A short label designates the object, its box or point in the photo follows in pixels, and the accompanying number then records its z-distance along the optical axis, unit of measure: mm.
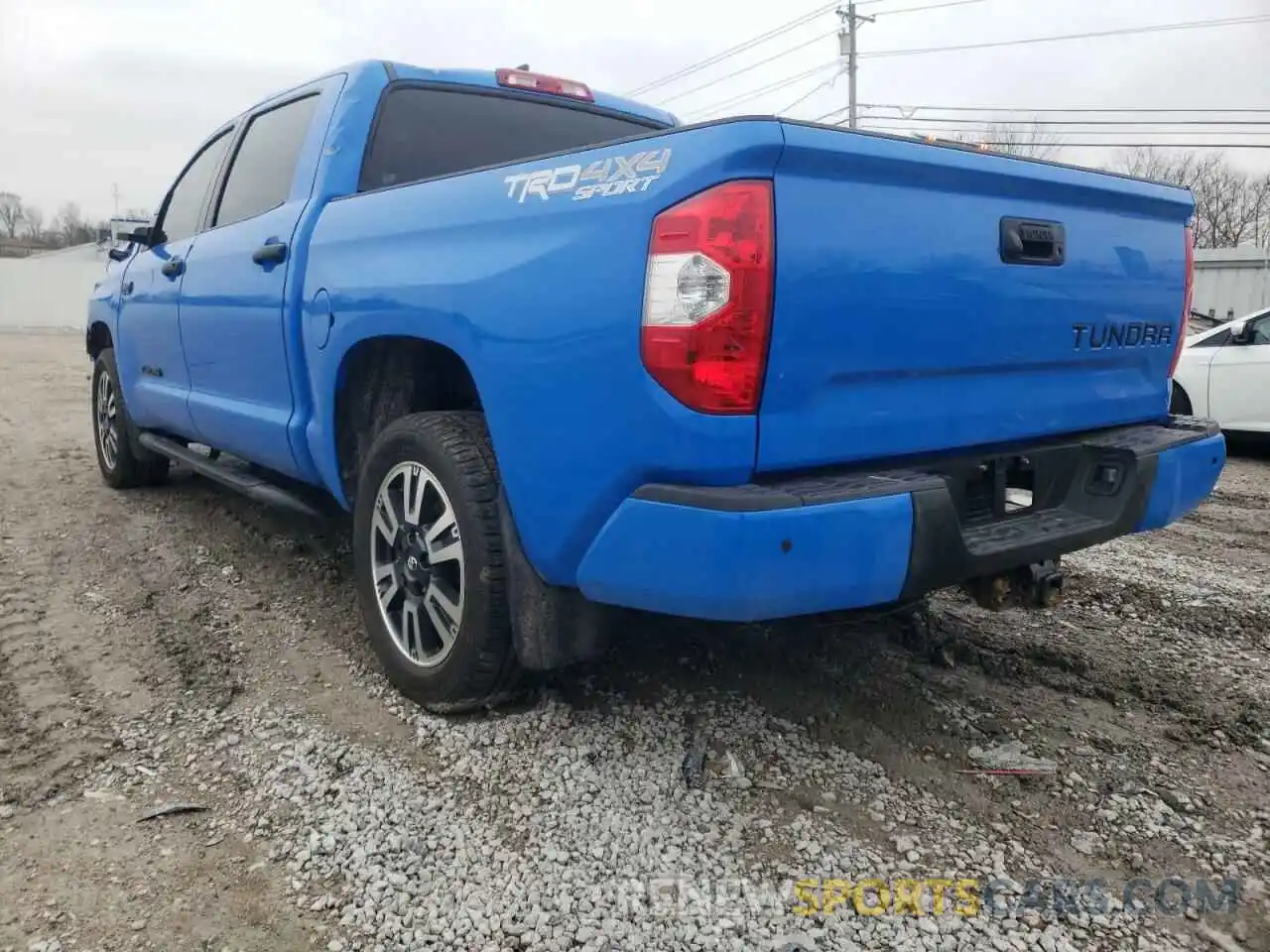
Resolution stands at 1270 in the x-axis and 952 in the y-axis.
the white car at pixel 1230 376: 7758
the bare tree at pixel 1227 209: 51062
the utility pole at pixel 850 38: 32406
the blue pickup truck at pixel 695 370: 2043
